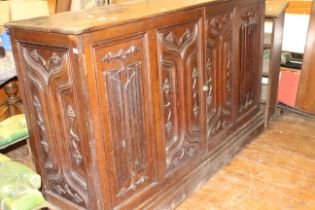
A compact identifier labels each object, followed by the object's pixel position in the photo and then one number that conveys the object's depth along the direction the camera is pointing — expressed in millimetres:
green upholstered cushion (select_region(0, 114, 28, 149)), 2102
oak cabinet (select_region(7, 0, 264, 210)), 1537
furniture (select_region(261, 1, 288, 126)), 2779
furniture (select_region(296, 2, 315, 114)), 3012
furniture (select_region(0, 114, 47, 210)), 1373
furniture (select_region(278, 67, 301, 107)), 3203
